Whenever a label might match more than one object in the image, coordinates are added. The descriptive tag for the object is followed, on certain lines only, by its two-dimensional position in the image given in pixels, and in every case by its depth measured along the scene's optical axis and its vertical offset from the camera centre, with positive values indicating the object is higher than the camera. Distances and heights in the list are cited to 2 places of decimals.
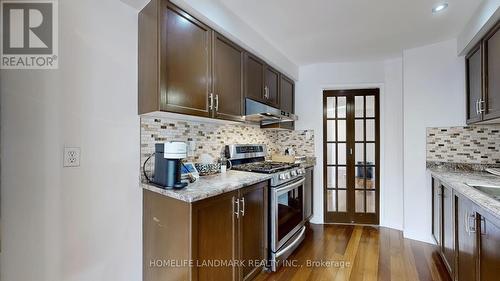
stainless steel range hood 2.47 +0.31
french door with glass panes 3.59 -0.22
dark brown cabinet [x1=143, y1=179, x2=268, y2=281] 1.49 -0.66
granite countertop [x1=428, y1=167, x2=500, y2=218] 1.33 -0.34
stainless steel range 2.28 -0.59
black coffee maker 1.57 -0.15
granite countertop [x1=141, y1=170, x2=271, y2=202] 1.47 -0.32
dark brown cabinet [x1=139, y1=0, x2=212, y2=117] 1.64 +0.59
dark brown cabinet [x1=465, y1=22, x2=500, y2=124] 2.03 +0.58
